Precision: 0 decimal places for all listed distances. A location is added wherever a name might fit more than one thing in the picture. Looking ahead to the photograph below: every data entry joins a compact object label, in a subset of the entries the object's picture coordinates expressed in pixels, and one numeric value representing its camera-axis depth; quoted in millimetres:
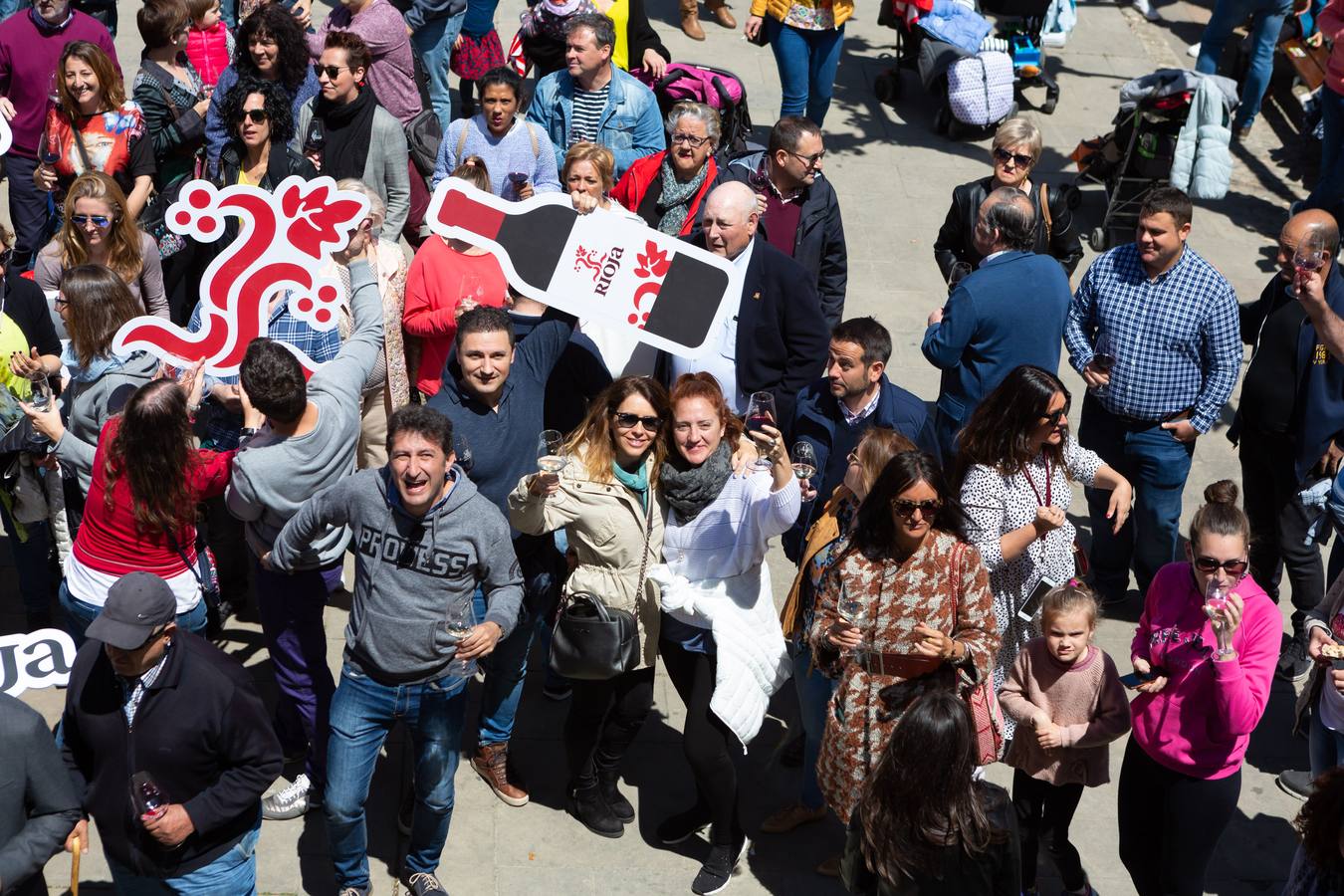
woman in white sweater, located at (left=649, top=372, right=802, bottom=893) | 5055
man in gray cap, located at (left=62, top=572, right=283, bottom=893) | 4039
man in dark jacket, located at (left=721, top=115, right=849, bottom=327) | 6773
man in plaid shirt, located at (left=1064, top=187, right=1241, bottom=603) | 6312
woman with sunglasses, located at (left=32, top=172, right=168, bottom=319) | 6387
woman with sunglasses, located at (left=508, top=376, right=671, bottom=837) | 5051
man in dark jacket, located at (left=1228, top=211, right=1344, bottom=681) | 6320
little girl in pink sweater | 4828
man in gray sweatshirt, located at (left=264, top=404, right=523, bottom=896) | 4684
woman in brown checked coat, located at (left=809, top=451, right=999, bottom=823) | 4633
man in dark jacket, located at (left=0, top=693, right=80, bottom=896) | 3875
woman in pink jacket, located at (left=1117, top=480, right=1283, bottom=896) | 4621
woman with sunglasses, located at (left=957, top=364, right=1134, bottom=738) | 5242
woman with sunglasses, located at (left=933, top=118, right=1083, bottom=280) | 7074
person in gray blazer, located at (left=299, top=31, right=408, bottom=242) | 7461
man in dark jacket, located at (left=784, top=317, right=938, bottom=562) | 5457
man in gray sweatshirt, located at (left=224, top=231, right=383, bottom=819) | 5062
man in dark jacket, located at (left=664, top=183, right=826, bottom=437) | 6145
